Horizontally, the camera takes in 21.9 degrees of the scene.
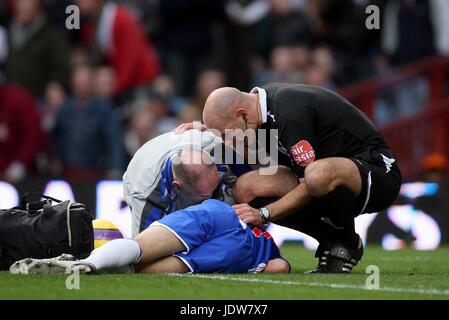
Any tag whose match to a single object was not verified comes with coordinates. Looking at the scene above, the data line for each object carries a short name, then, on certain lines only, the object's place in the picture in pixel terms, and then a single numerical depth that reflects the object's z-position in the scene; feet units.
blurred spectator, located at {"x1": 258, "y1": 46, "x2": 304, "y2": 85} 48.42
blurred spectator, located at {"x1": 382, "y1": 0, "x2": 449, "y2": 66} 49.75
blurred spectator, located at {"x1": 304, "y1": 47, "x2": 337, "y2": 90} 48.39
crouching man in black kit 25.17
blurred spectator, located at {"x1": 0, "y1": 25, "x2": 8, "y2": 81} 49.47
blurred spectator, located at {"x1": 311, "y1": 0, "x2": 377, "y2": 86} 51.42
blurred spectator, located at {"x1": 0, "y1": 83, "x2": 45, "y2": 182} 45.88
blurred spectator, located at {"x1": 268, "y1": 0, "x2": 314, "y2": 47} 50.31
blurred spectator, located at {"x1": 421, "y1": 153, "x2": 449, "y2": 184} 43.52
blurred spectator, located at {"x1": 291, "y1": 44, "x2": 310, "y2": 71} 49.29
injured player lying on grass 23.55
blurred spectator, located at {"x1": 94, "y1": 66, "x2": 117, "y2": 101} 46.70
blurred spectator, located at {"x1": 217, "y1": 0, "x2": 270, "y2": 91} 48.39
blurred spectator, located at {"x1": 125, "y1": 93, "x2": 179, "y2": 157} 46.34
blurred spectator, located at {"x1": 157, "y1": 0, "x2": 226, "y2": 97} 48.39
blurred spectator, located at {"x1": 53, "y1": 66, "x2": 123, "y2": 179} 45.57
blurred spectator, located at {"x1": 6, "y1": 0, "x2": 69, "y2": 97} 47.93
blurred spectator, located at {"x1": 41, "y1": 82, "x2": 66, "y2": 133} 47.29
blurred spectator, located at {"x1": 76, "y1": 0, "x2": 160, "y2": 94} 47.09
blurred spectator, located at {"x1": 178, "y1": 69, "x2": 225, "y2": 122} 46.39
